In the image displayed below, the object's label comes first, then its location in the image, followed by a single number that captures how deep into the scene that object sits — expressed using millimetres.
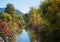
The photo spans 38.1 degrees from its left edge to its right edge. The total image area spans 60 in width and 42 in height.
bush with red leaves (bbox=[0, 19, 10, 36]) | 10792
